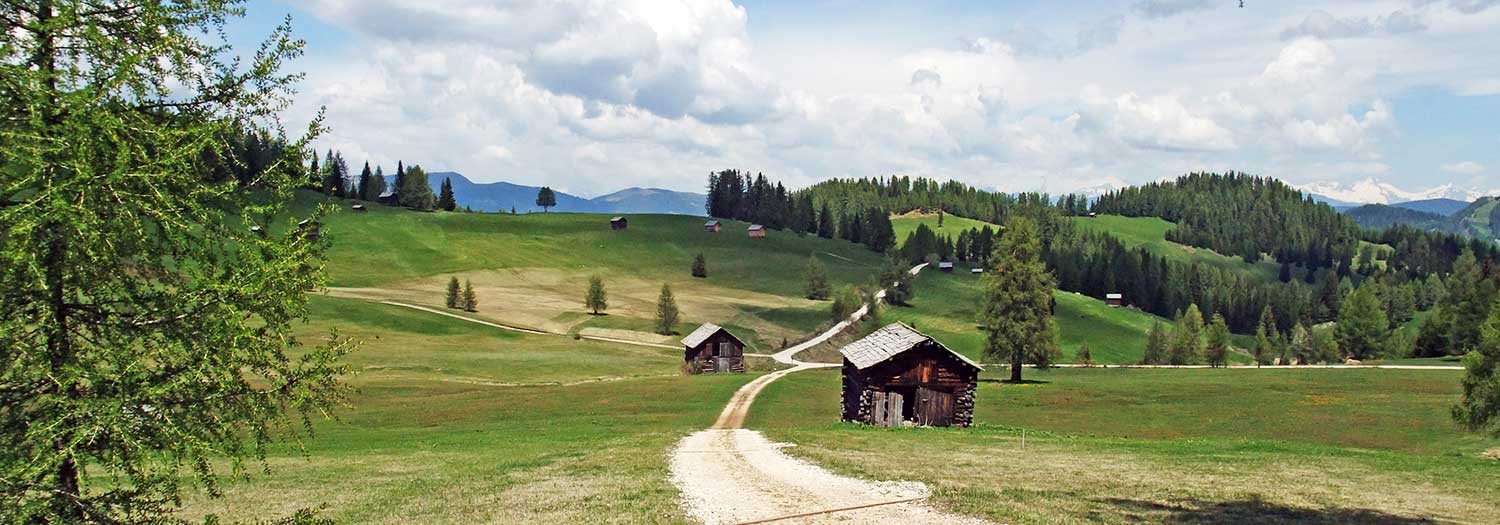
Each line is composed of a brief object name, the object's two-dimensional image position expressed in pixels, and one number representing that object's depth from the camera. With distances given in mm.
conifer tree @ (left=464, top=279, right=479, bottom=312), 124562
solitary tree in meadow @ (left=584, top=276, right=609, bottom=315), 131750
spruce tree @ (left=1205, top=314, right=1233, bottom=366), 115062
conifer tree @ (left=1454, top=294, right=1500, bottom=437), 44125
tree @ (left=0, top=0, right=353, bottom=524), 8352
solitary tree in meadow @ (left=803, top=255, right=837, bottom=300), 165875
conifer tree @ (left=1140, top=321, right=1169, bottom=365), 123875
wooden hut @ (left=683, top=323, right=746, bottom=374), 90500
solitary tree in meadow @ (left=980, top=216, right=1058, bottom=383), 76500
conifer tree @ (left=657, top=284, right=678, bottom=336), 120188
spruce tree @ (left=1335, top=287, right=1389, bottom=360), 128125
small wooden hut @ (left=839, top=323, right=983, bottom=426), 51688
